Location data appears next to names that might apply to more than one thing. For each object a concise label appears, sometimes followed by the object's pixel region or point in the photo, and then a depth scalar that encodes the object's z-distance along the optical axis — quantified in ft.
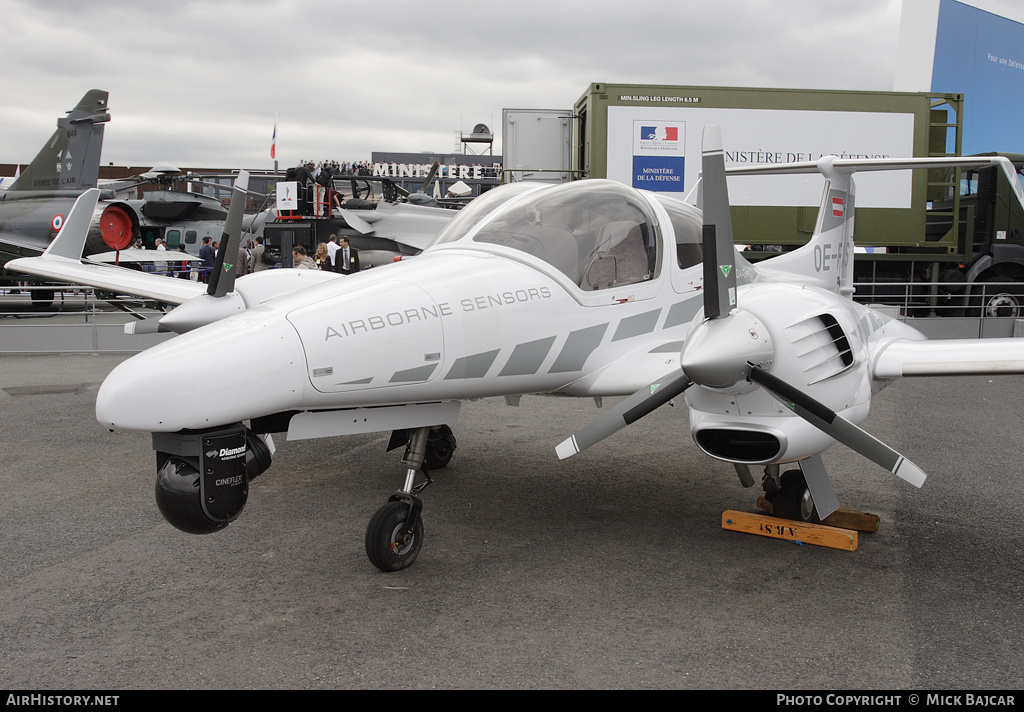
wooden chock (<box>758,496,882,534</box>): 17.33
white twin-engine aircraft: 12.59
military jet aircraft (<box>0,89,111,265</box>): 65.05
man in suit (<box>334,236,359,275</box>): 49.93
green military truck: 45.70
